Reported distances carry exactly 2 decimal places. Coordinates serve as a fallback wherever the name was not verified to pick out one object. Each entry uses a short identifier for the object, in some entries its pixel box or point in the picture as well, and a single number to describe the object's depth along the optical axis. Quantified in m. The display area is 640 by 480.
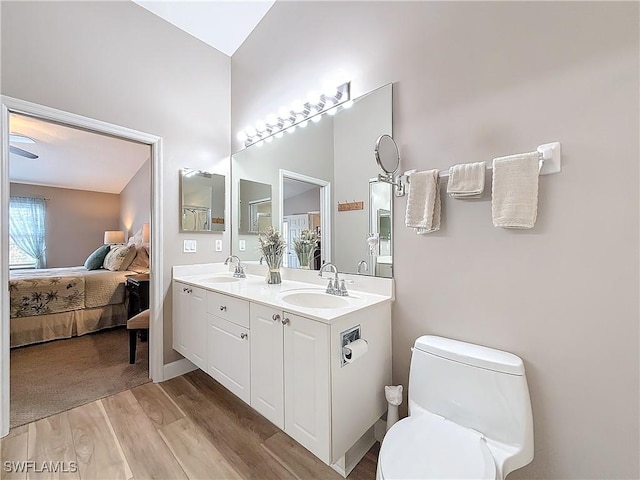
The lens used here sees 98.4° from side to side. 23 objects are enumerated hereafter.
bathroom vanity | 1.21
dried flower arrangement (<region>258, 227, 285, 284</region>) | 2.10
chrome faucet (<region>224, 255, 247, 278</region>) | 2.49
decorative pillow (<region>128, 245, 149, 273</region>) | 4.04
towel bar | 1.08
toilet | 0.93
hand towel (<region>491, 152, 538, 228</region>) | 1.08
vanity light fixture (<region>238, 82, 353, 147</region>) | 1.80
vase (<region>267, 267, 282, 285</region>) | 2.09
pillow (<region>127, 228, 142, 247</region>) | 4.48
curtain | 5.08
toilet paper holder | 1.23
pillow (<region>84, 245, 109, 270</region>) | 4.25
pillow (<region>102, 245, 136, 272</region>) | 3.93
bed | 2.91
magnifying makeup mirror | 1.38
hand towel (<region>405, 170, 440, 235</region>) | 1.35
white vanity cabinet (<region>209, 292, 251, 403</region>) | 1.60
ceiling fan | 3.15
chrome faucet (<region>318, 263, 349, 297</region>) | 1.67
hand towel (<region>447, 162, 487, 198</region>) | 1.21
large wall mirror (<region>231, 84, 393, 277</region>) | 1.65
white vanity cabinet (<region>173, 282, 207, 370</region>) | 1.97
